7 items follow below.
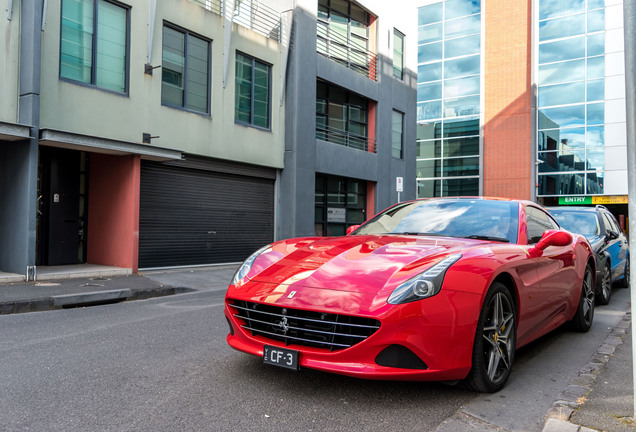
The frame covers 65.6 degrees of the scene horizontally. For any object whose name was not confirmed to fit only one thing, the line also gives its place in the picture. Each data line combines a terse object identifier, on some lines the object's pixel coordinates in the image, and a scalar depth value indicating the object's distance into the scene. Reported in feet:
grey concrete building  31.55
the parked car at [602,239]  25.43
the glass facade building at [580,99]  90.33
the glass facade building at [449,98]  105.91
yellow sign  90.68
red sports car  9.93
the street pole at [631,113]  9.81
